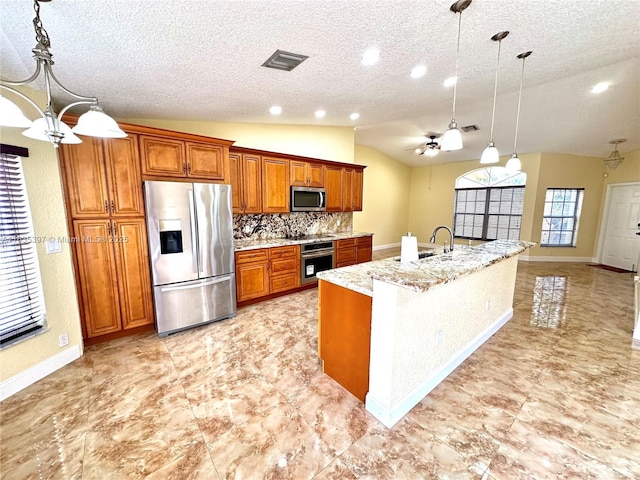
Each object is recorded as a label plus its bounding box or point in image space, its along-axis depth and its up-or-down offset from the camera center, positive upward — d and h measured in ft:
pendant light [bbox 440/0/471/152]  6.81 +1.74
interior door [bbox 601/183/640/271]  19.35 -1.58
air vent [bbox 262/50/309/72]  7.25 +4.12
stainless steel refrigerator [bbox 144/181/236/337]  9.27 -1.67
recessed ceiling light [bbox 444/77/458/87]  9.78 +4.67
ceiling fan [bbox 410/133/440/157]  18.94 +4.29
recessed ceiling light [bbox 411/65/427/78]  8.61 +4.50
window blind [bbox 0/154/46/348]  6.76 -1.48
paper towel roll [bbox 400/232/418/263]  7.02 -1.17
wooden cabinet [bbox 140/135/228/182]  9.23 +1.75
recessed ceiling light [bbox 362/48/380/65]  7.44 +4.31
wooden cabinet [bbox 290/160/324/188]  14.58 +1.82
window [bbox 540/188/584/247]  22.12 -0.84
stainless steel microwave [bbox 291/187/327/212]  14.69 +0.40
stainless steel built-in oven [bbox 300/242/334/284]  14.26 -2.91
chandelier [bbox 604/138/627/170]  18.23 +3.47
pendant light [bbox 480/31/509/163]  8.44 +1.67
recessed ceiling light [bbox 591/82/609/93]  11.75 +5.39
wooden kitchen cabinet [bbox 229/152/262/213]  12.53 +1.18
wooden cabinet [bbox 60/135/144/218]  8.16 +0.90
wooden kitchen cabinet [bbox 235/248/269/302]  12.07 -3.14
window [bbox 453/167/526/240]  23.12 +0.24
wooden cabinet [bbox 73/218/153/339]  8.59 -2.32
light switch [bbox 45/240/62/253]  7.58 -1.16
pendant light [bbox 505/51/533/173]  9.79 +1.59
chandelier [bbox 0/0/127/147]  3.97 +1.43
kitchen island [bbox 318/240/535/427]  5.66 -2.92
